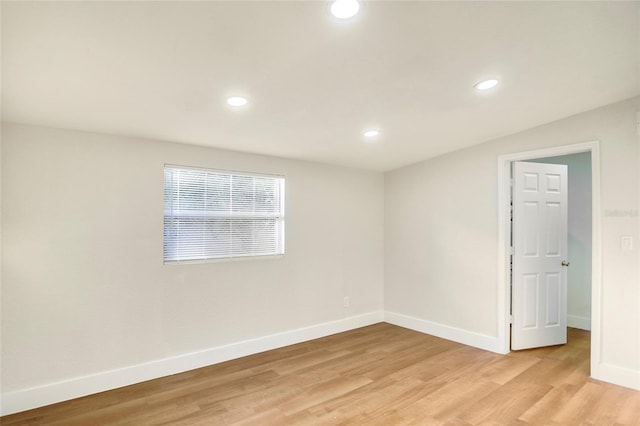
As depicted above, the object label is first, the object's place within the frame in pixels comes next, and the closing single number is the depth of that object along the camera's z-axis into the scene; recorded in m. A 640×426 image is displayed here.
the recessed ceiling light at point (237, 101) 2.35
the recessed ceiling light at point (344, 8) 1.51
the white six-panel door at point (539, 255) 3.75
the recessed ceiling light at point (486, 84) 2.42
